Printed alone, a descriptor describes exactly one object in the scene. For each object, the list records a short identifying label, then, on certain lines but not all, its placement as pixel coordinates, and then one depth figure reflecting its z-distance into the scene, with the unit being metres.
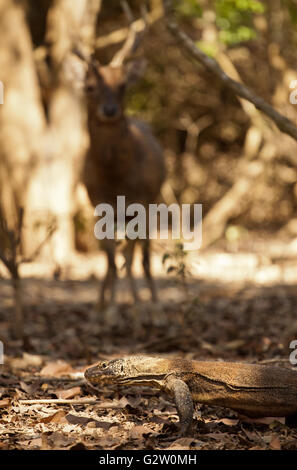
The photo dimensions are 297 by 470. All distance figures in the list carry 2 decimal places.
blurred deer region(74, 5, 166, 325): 14.05
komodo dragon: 6.97
